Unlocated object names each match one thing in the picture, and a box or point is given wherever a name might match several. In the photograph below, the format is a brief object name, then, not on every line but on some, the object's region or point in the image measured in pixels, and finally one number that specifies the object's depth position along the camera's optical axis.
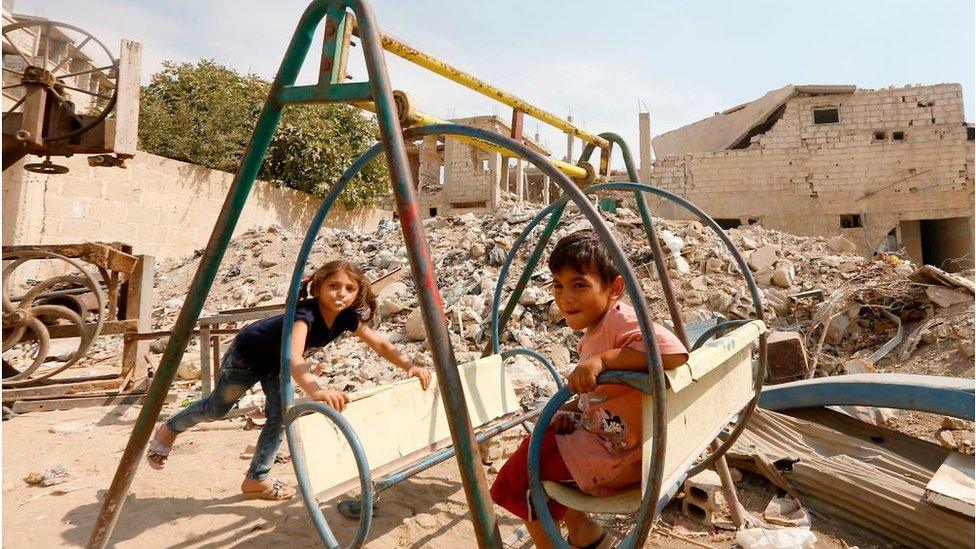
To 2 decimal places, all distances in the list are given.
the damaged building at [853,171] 15.19
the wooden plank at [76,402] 4.44
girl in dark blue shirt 2.47
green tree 13.38
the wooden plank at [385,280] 7.22
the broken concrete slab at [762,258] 7.68
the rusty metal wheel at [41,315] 4.33
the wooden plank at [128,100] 4.92
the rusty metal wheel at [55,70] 4.69
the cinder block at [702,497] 2.36
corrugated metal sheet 2.24
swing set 1.26
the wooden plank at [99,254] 4.46
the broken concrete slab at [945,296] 5.66
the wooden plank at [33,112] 4.66
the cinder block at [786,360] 4.38
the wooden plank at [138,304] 4.85
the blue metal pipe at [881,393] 2.58
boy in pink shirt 1.46
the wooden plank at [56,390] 4.52
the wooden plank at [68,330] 4.64
